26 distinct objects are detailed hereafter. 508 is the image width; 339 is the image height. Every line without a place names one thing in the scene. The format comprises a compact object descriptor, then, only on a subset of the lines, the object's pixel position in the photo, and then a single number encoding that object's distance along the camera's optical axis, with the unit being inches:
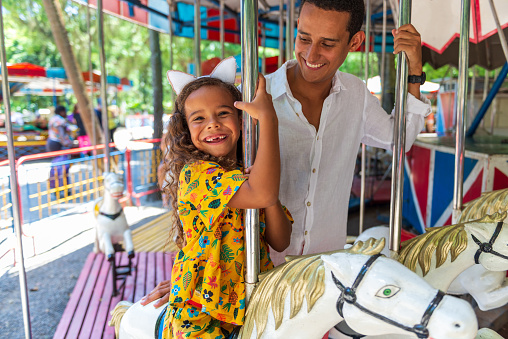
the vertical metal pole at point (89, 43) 142.7
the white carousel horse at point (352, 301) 33.9
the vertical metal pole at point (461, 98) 51.5
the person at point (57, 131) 327.6
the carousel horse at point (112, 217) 137.4
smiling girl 43.4
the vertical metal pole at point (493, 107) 205.8
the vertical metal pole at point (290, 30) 99.6
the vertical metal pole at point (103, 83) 95.2
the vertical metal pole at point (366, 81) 80.8
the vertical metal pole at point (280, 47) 140.5
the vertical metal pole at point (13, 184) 58.3
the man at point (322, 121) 53.5
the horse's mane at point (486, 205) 61.1
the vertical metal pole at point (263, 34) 182.7
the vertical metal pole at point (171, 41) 142.2
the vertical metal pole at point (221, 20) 130.2
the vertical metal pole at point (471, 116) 211.1
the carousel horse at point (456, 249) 49.3
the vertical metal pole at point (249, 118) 41.6
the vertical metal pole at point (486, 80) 212.6
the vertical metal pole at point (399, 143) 46.1
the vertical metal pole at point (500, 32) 70.6
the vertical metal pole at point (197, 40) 91.9
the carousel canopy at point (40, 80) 420.2
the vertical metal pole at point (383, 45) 97.9
